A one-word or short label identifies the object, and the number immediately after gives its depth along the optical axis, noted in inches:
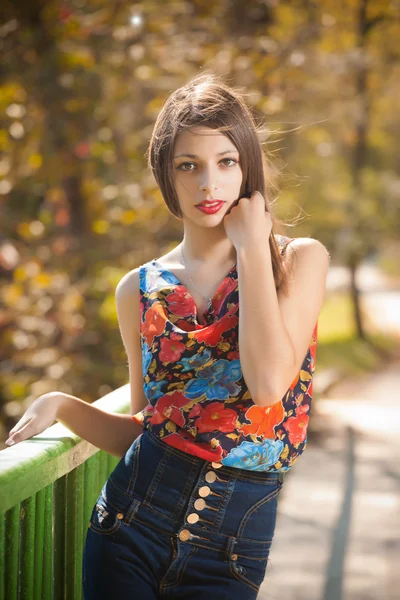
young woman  132.5
